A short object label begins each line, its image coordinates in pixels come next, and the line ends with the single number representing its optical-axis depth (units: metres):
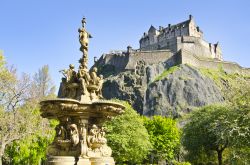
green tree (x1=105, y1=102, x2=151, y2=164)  37.81
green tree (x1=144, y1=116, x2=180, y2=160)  54.03
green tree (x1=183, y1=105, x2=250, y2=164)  35.62
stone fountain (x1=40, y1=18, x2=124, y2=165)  12.71
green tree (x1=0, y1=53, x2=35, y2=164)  26.34
